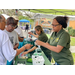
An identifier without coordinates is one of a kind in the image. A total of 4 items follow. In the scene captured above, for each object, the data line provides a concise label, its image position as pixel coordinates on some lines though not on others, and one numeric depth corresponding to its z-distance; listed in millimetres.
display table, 1687
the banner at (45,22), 7001
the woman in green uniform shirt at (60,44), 1386
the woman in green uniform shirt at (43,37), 2507
